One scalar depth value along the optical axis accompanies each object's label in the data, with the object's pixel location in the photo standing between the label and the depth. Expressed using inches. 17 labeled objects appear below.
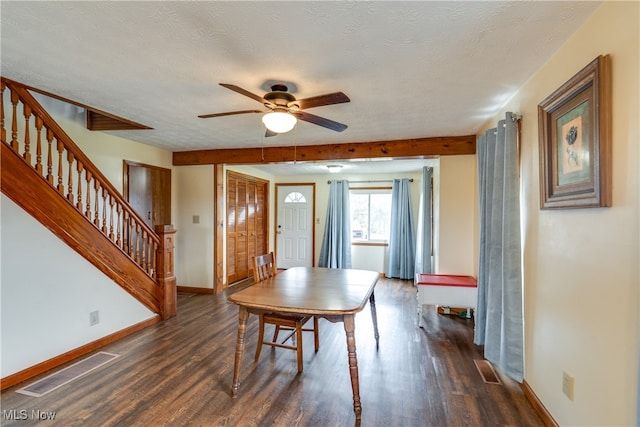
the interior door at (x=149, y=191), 159.6
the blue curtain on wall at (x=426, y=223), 183.0
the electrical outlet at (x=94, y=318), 111.5
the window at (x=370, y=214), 250.8
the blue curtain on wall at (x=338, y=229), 245.6
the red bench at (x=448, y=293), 129.6
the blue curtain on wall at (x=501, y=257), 85.7
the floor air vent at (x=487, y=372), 93.4
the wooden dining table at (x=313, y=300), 75.5
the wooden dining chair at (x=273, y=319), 95.3
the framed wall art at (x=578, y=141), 53.1
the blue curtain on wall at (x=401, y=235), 232.9
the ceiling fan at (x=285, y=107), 78.8
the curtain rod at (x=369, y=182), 246.4
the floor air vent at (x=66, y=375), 85.9
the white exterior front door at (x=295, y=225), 262.1
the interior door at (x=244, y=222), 209.8
